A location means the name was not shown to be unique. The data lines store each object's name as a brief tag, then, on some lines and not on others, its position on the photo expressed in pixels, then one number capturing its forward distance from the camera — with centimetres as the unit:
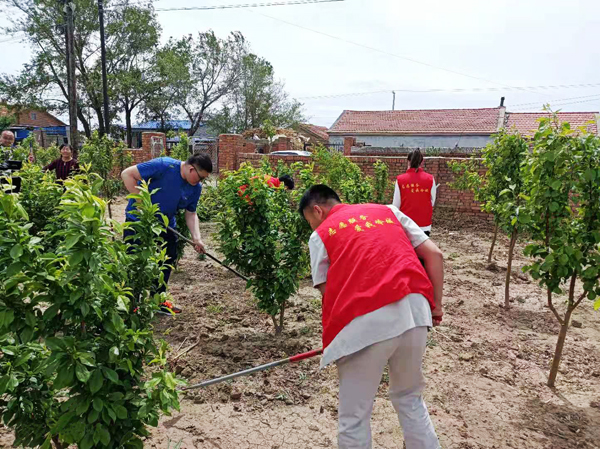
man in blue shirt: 386
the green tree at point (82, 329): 150
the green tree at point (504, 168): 497
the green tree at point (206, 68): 3048
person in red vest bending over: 182
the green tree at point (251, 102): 3234
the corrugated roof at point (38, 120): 4547
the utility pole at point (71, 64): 1527
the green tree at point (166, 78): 2795
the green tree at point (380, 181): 919
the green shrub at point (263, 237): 379
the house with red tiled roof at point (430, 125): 2741
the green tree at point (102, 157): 951
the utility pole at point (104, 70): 1705
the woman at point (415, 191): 499
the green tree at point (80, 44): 2395
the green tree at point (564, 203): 280
